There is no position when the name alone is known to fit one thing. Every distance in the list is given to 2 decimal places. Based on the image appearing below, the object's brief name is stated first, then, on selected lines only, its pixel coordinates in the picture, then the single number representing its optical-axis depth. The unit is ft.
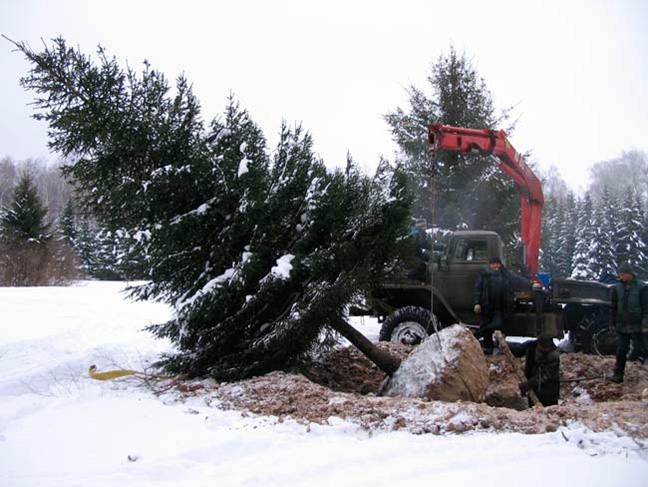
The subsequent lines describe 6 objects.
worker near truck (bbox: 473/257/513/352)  25.44
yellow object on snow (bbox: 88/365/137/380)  18.06
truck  26.78
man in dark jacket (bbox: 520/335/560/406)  19.34
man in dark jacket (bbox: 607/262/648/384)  21.24
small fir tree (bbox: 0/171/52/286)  68.13
